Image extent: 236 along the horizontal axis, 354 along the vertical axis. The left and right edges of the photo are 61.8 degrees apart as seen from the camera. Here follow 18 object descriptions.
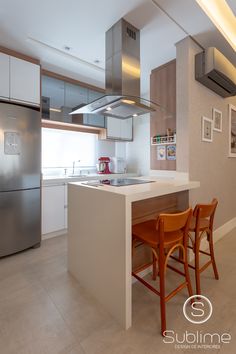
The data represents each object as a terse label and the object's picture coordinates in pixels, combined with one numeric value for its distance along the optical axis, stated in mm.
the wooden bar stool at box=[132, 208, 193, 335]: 1313
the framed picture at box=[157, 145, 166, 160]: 2619
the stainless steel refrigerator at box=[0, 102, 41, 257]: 2275
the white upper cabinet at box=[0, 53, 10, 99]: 2287
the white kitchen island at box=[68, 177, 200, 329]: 1361
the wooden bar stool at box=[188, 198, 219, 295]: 1639
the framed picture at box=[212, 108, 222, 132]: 2681
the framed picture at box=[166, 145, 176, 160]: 2500
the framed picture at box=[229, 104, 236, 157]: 3117
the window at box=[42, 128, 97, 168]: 3488
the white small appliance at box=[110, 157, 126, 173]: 4070
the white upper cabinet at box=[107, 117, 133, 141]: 3828
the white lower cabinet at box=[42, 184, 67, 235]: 2848
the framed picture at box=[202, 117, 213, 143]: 2455
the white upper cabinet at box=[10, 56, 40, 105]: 2379
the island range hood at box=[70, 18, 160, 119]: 1952
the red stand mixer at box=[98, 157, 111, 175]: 3867
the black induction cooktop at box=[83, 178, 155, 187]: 1836
